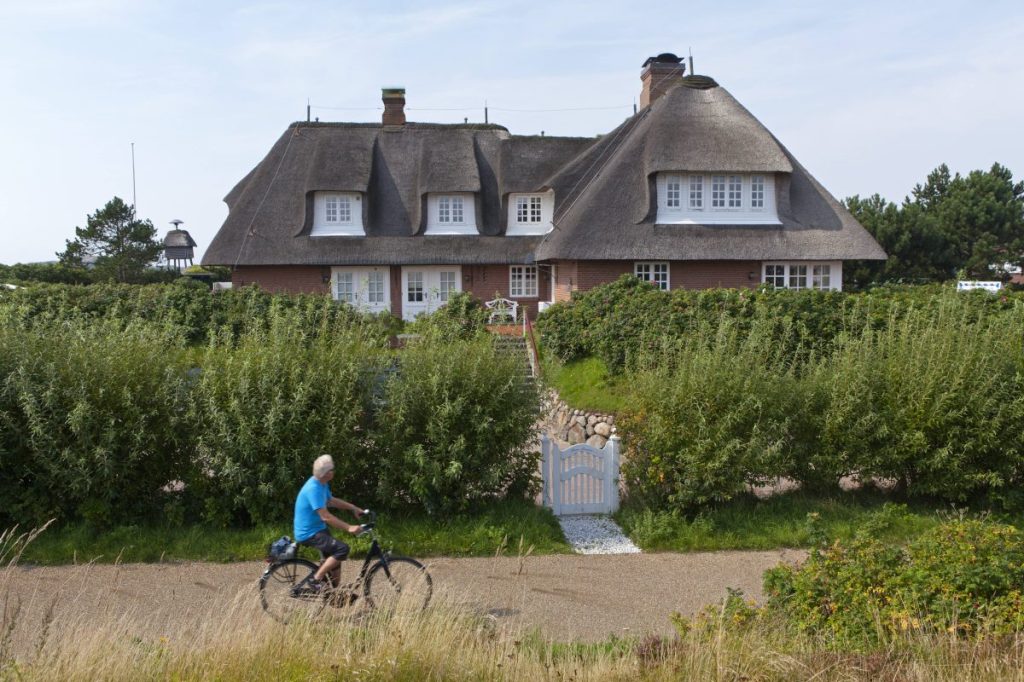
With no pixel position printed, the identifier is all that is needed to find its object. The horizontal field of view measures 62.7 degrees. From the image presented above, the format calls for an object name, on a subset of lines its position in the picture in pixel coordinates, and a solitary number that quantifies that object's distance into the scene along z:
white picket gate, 10.70
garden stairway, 10.33
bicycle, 6.76
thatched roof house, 25.84
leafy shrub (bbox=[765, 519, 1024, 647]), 5.83
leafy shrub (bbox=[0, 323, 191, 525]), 9.00
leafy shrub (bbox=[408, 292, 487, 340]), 10.61
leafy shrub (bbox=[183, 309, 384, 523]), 9.22
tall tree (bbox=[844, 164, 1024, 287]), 35.84
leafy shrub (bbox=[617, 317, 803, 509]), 9.96
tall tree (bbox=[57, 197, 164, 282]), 44.06
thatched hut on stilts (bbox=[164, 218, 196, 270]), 51.53
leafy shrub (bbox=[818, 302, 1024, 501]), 10.27
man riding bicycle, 7.23
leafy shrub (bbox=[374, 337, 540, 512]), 9.53
